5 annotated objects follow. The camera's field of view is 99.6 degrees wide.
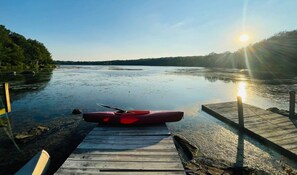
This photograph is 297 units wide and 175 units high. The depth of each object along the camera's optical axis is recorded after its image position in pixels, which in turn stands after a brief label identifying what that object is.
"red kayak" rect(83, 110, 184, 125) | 5.41
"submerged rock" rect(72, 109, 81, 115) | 8.16
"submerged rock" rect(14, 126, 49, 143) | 5.39
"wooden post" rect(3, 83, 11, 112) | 4.55
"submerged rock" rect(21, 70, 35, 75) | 28.10
